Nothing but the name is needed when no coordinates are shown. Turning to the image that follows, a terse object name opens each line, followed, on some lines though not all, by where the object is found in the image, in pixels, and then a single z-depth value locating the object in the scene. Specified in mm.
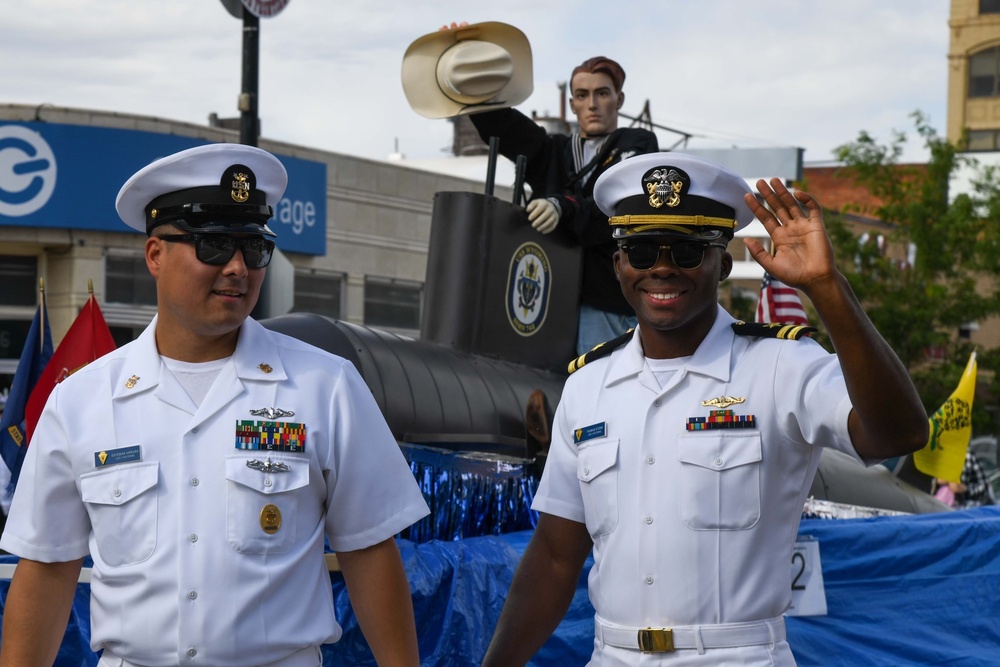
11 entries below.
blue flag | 7824
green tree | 24469
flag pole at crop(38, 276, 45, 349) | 8029
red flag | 7730
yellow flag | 9812
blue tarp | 5453
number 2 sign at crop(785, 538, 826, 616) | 6113
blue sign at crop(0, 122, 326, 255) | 19562
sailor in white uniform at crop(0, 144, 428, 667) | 3150
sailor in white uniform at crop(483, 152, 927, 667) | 3188
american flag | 11195
